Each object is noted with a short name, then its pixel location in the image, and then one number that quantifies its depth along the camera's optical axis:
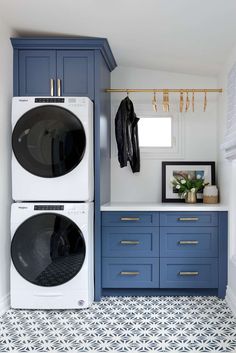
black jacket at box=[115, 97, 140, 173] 3.45
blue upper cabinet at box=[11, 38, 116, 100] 3.06
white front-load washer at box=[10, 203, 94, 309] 2.81
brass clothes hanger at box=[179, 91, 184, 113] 3.42
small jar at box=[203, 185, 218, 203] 3.46
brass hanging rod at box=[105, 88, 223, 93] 3.36
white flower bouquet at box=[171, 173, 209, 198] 3.51
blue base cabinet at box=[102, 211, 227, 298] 3.13
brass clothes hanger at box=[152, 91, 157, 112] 3.45
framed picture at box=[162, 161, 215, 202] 3.65
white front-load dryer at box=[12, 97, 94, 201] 2.80
